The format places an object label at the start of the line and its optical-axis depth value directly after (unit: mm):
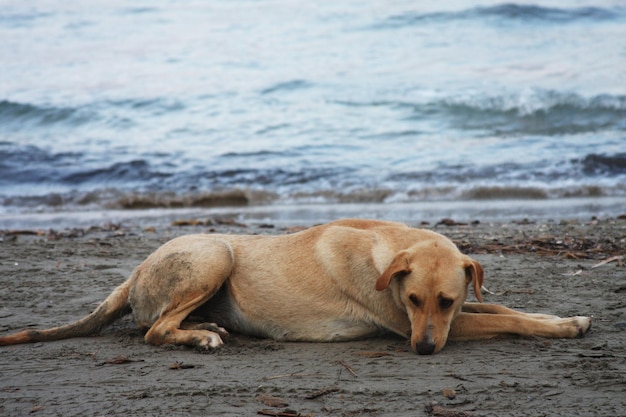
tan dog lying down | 9703
